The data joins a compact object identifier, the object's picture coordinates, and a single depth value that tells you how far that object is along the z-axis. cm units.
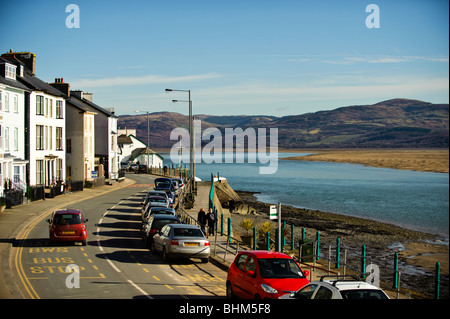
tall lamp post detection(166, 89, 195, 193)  5150
